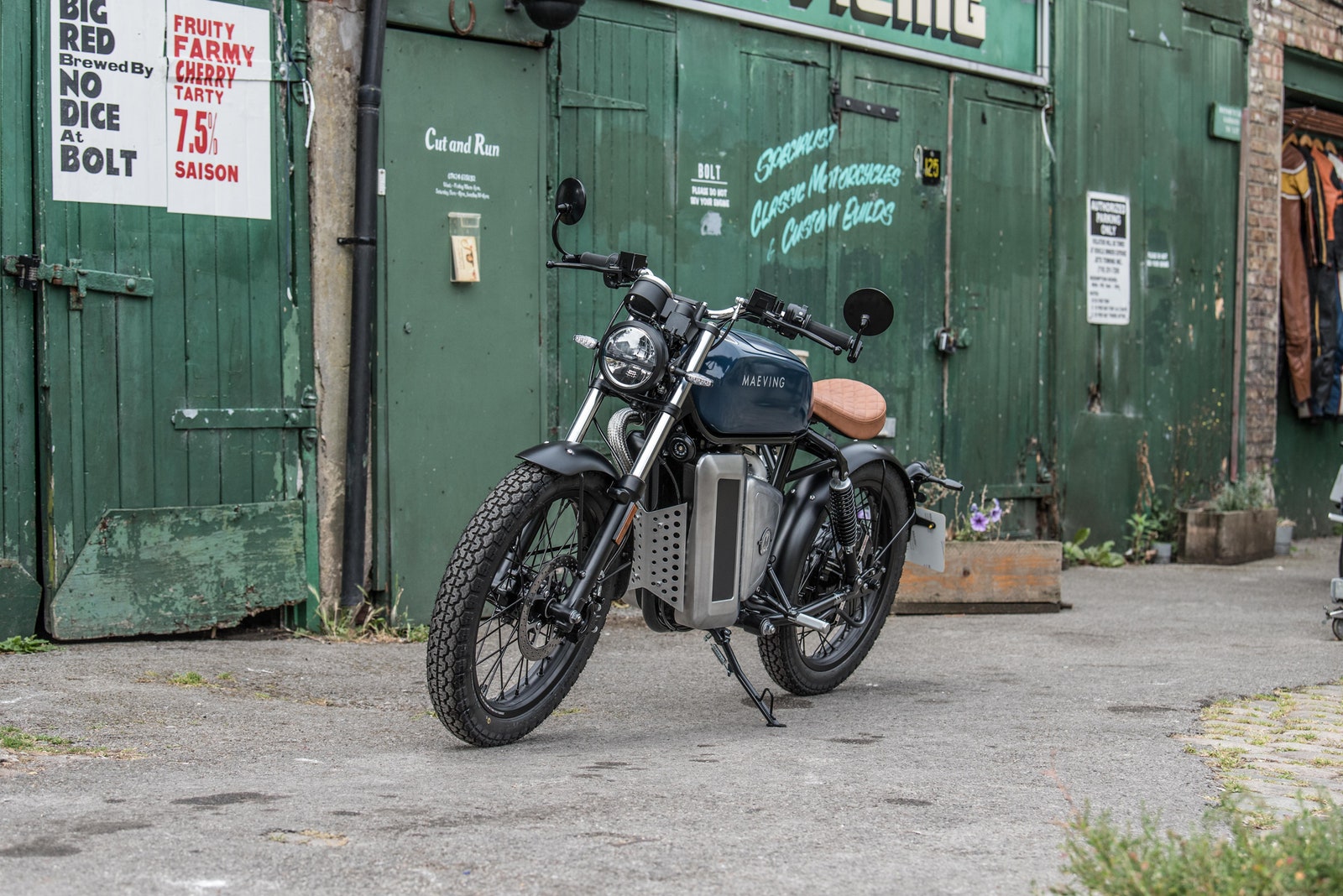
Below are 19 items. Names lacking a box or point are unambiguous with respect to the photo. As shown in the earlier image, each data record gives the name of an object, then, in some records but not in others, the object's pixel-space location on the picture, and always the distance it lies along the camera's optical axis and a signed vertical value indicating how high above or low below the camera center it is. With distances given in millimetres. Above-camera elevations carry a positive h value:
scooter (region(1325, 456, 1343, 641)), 6262 -951
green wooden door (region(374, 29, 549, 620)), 6246 +242
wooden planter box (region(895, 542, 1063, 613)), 7133 -1041
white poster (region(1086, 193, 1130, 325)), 9492 +636
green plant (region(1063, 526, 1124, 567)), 9312 -1188
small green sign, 10305 +1624
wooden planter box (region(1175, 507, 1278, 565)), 9617 -1108
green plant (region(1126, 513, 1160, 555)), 9656 -1100
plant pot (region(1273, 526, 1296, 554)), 10273 -1202
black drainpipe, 6059 +276
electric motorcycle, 3777 -435
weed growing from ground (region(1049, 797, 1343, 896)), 2270 -769
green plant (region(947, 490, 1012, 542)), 7285 -837
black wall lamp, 6328 +1422
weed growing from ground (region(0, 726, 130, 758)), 3744 -978
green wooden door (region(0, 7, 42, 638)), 5332 -5
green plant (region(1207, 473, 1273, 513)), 9812 -870
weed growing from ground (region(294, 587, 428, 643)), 6047 -1088
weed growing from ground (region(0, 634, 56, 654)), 5289 -1020
